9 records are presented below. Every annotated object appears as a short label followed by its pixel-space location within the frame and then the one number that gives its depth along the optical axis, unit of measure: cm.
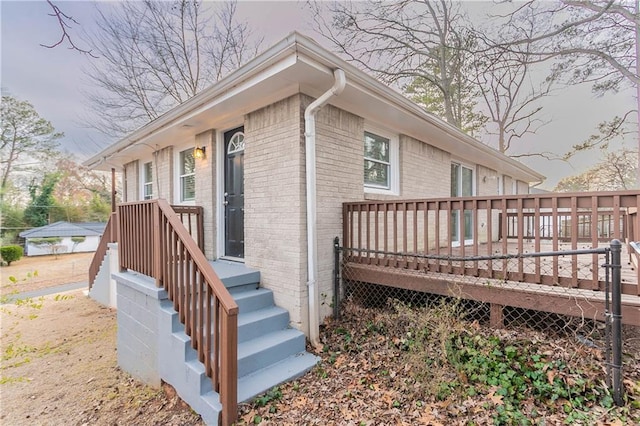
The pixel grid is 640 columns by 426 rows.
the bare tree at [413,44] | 1078
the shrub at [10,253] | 1617
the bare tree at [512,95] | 1090
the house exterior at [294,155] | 380
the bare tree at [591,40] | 875
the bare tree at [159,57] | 1246
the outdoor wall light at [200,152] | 572
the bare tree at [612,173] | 1516
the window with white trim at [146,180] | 851
